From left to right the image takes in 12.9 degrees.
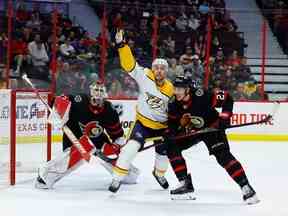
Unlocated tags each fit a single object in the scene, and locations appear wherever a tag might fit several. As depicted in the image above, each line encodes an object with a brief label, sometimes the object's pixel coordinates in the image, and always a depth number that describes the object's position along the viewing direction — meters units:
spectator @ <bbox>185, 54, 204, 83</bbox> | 17.77
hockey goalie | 10.38
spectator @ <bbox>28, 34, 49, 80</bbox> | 16.73
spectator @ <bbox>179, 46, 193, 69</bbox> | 17.81
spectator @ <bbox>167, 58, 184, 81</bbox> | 17.25
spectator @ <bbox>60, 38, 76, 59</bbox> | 17.01
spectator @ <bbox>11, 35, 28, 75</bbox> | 16.71
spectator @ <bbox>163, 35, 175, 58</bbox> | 17.85
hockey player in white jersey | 10.13
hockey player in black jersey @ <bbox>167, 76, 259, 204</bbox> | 9.42
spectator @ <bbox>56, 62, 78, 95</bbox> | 16.82
